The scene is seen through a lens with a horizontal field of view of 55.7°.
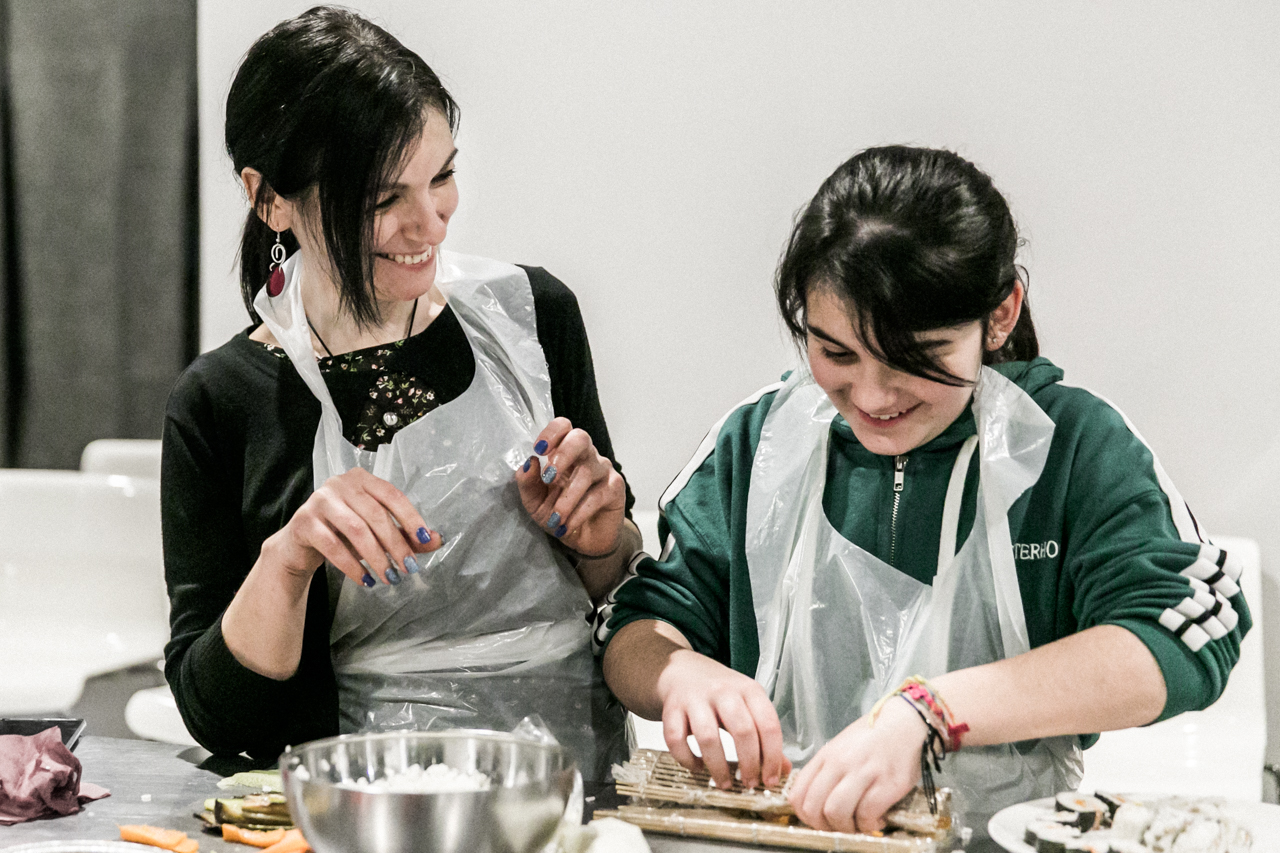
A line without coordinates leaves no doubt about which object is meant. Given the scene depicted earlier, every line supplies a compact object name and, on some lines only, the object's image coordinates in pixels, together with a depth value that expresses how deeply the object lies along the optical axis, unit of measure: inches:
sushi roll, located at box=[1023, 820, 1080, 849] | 36.1
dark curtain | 130.9
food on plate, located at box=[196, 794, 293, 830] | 39.4
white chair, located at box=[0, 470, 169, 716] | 117.4
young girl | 43.0
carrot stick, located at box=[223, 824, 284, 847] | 38.2
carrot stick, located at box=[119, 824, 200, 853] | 37.9
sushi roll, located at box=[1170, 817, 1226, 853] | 35.3
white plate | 36.3
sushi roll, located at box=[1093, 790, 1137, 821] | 38.2
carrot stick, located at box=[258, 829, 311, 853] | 36.9
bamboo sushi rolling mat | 37.2
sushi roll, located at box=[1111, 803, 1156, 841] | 36.6
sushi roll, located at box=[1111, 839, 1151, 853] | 35.3
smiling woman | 50.5
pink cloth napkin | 40.9
